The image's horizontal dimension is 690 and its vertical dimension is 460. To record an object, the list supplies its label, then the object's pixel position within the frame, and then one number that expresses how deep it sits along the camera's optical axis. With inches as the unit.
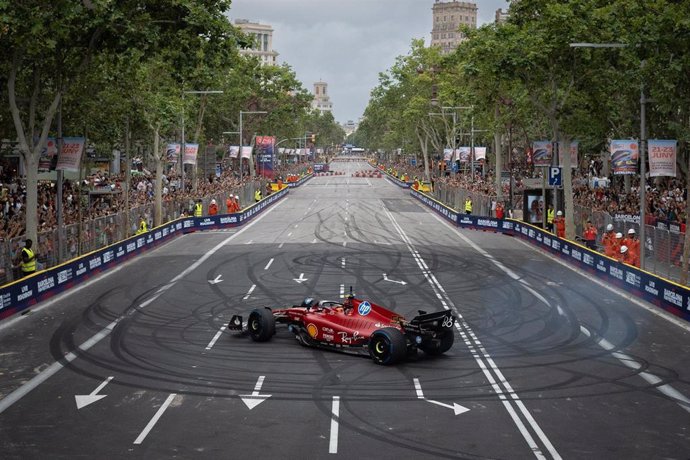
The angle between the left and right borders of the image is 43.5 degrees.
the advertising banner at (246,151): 3179.1
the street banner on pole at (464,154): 3055.9
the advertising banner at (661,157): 1221.1
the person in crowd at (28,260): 1069.8
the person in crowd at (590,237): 1470.2
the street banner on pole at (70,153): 1298.0
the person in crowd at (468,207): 2354.1
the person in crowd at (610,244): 1298.0
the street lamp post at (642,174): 1120.0
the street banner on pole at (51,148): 1353.3
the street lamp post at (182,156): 2263.8
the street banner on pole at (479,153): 2992.1
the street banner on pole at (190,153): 2292.1
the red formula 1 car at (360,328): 731.4
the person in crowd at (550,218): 1903.3
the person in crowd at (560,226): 1736.0
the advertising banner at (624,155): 1374.3
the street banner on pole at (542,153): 1868.8
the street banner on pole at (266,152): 3804.1
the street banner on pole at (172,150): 2078.0
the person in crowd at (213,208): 2204.5
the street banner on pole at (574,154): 1946.4
